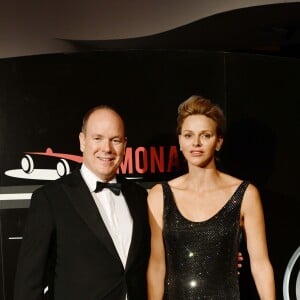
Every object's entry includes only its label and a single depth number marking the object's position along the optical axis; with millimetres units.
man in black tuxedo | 2514
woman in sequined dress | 2756
